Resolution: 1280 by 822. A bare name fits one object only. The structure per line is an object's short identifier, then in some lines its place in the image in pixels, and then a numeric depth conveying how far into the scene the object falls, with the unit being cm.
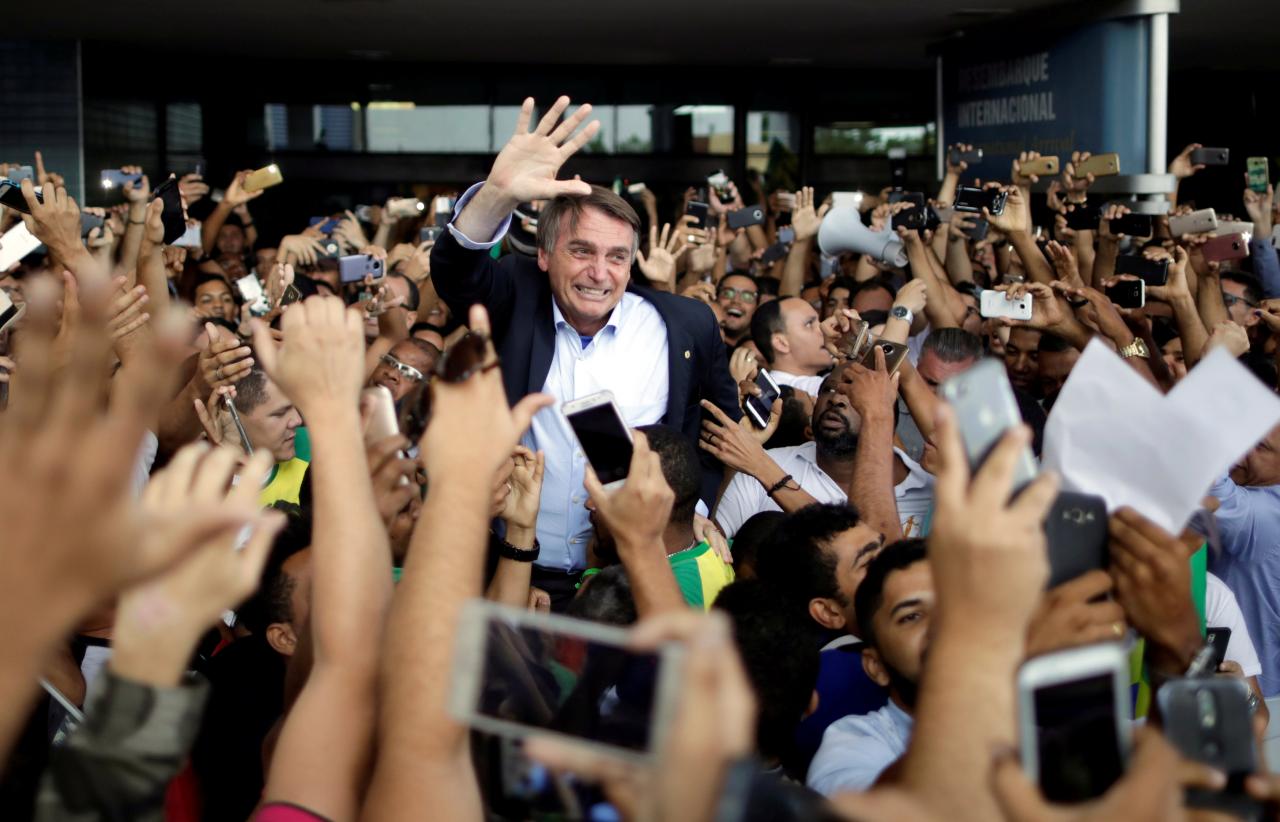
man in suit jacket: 345
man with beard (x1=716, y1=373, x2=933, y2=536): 418
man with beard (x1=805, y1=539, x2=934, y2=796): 221
